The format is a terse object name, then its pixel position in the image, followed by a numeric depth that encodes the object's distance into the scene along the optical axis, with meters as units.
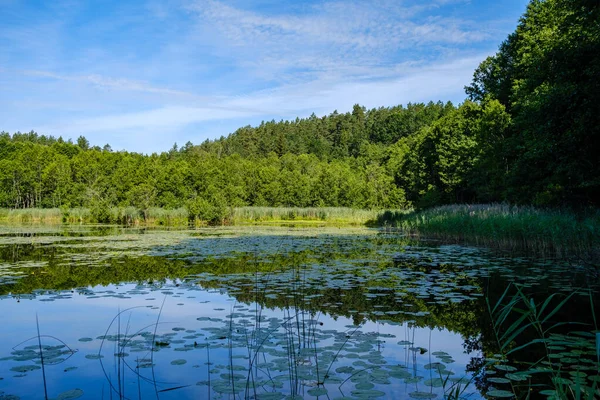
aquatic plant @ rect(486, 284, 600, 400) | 3.33
